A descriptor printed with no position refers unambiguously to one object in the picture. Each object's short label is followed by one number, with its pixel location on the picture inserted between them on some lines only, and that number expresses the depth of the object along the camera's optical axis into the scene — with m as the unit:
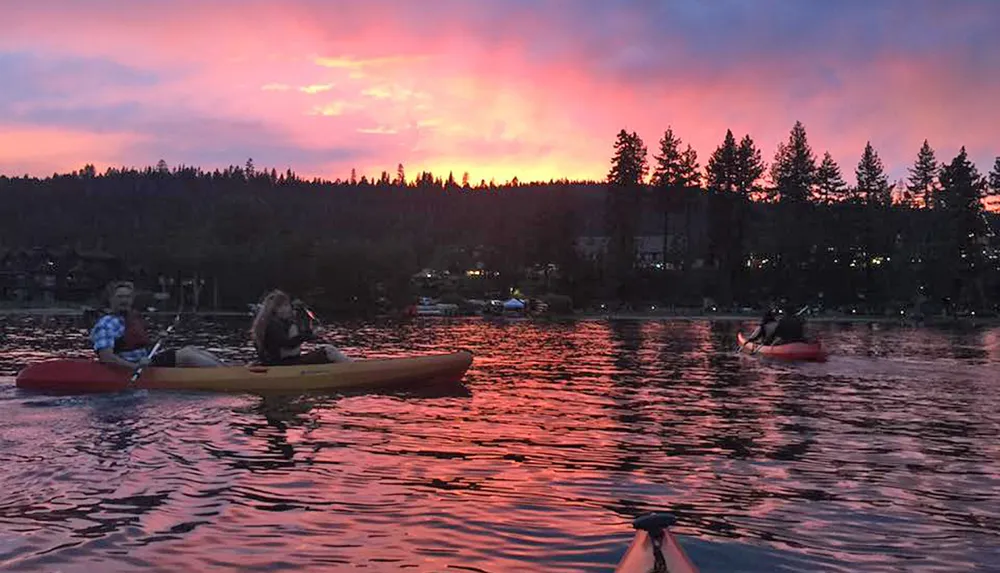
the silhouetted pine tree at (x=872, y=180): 85.88
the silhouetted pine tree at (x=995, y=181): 89.94
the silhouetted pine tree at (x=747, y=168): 86.12
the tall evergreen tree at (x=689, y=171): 88.12
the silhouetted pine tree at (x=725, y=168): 85.88
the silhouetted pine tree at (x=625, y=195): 86.38
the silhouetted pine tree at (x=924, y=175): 87.44
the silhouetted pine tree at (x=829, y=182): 87.12
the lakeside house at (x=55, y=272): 102.12
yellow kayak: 14.52
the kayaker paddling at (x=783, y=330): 24.36
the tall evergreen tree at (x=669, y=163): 88.00
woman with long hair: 14.95
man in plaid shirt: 14.55
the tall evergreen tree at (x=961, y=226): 79.12
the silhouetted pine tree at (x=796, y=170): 85.62
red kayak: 23.66
